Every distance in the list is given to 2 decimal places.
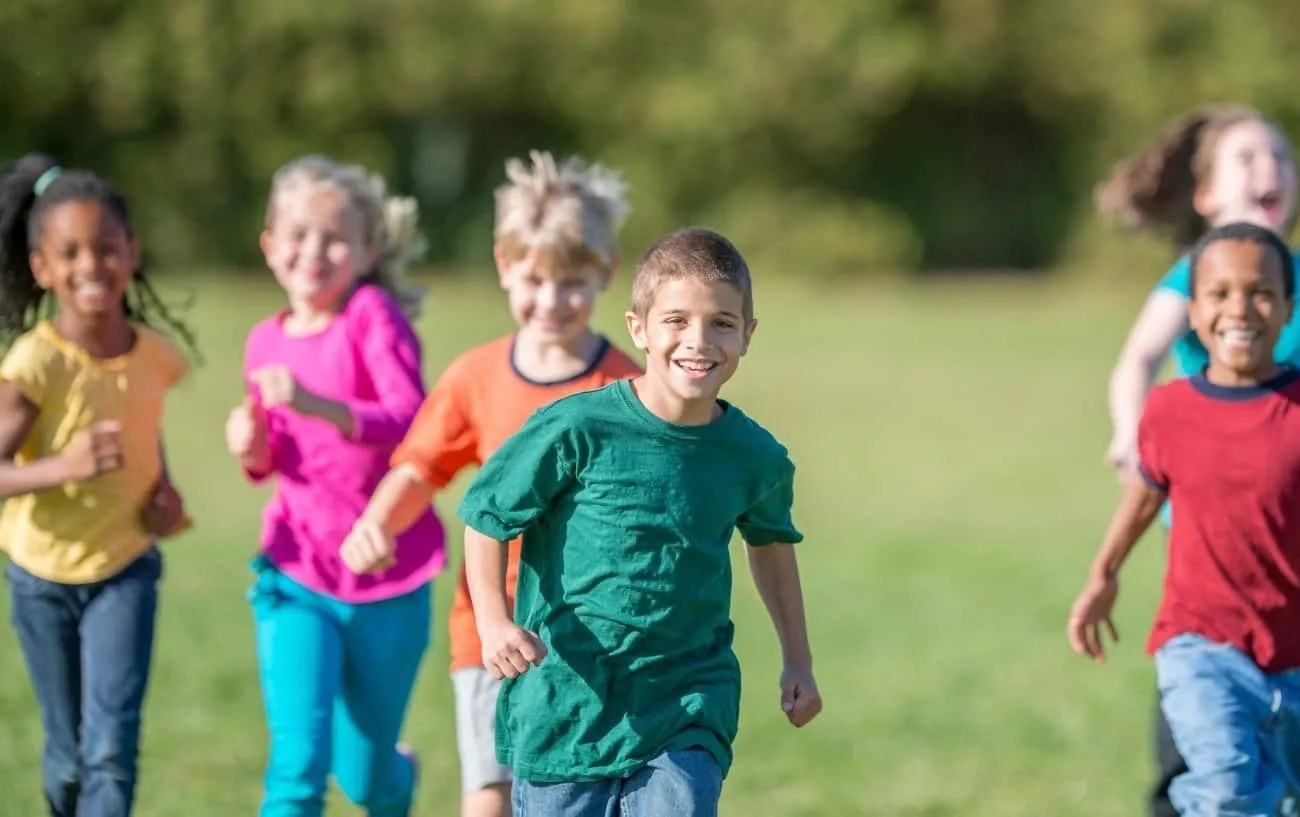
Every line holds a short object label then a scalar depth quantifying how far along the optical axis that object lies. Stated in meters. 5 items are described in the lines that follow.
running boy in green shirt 7.68
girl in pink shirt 10.07
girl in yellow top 9.77
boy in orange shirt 9.54
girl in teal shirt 10.34
